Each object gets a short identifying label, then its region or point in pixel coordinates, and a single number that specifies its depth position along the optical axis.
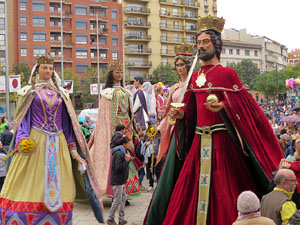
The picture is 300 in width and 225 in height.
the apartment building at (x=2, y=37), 56.50
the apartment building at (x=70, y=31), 58.91
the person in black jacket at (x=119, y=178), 7.44
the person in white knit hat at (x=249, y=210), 3.96
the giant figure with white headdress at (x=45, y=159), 5.52
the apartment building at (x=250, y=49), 77.31
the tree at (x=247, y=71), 65.81
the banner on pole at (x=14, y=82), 19.81
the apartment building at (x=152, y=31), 67.31
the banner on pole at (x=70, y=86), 28.23
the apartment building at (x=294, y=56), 166.50
